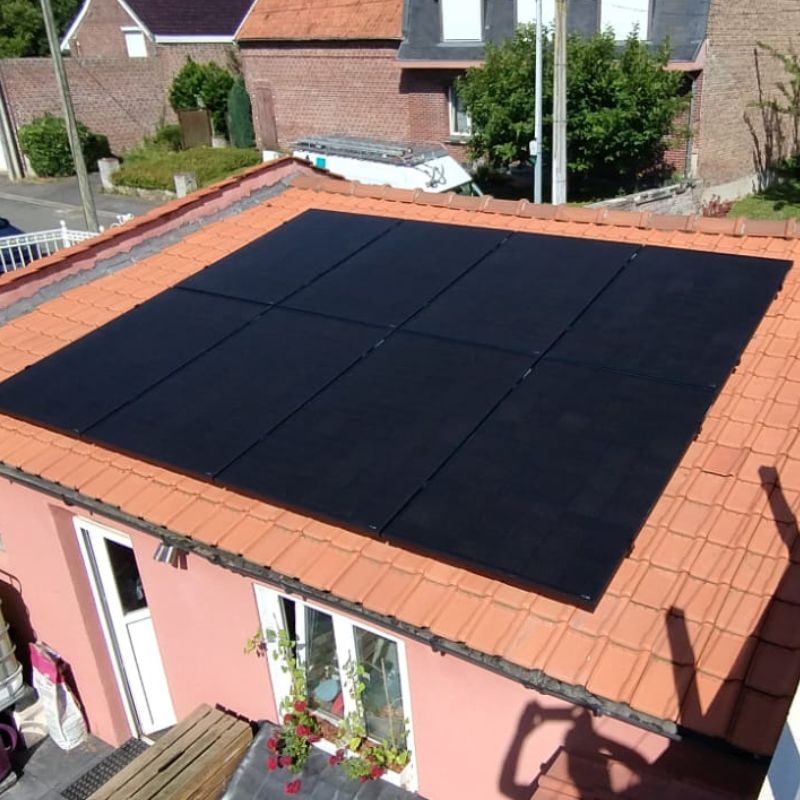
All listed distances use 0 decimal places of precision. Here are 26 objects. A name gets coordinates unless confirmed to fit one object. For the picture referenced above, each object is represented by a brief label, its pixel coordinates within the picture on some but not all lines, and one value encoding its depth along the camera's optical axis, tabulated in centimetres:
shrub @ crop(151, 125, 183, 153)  3838
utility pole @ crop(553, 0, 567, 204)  1770
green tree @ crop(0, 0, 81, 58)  5022
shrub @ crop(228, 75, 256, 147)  3628
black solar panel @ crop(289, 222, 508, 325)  761
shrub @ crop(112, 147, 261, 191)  3134
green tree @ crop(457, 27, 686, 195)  2238
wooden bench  686
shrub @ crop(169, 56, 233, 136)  3853
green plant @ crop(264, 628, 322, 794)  652
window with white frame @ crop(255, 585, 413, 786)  613
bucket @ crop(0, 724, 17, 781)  821
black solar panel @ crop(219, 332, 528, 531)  554
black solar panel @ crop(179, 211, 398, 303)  828
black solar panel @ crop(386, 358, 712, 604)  487
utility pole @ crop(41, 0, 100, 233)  2048
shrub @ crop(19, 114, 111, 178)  3538
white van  2333
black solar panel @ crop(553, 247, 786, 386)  639
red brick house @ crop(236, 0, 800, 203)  2398
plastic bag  815
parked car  1395
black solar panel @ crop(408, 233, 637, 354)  695
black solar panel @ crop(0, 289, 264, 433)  691
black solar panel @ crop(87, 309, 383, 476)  621
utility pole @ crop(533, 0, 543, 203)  2116
